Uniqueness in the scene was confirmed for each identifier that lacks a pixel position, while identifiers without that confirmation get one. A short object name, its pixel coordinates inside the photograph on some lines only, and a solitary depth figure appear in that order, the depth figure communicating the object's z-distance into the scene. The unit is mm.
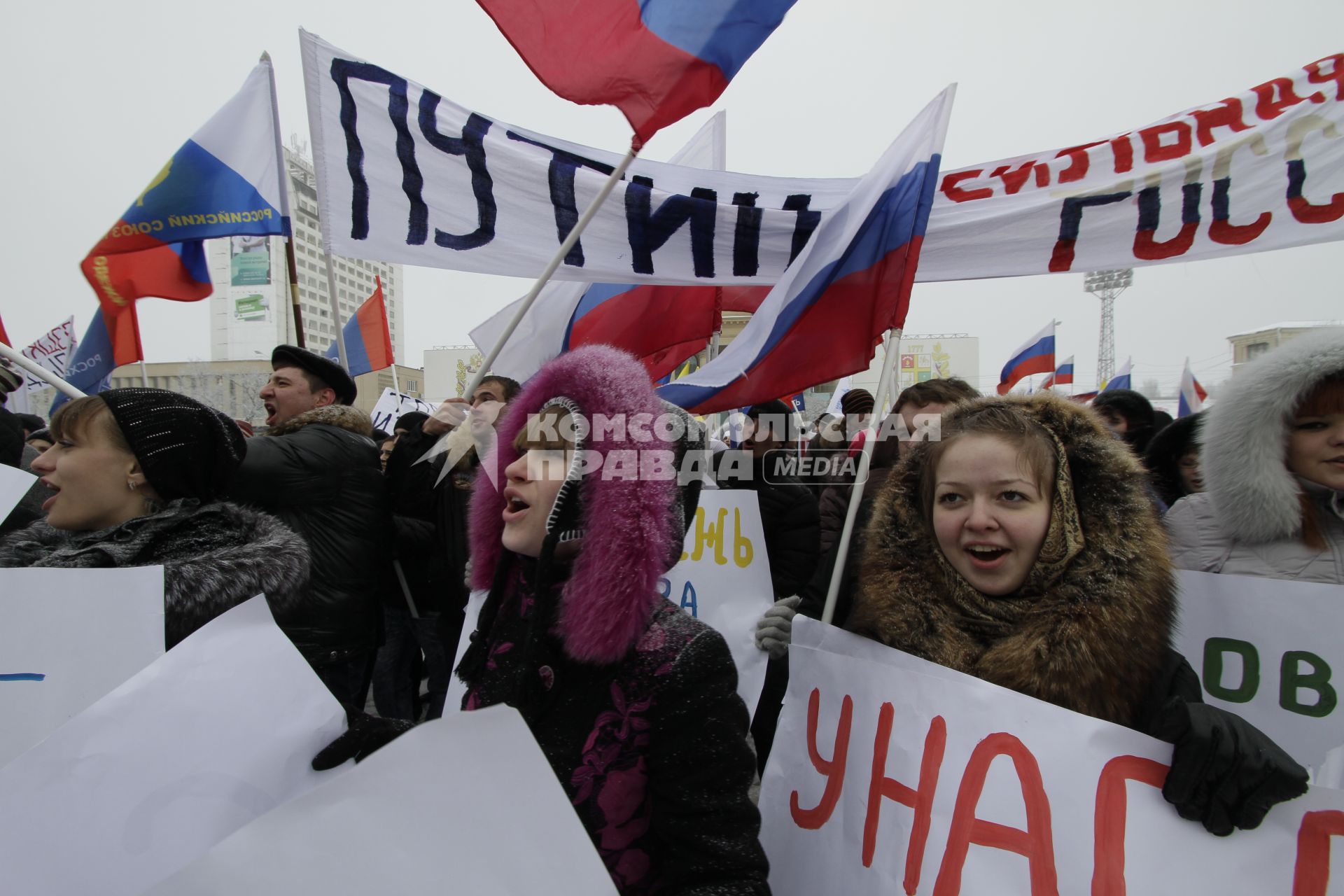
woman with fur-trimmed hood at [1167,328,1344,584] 2002
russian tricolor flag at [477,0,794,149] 2291
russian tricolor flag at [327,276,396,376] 7285
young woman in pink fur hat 1182
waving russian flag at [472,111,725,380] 3814
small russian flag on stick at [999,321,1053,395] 9805
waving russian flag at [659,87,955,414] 2496
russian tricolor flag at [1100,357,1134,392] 11812
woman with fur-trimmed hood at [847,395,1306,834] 1274
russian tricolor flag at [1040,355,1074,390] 13023
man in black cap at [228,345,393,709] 2604
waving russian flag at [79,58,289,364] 3631
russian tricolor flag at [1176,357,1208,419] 7617
